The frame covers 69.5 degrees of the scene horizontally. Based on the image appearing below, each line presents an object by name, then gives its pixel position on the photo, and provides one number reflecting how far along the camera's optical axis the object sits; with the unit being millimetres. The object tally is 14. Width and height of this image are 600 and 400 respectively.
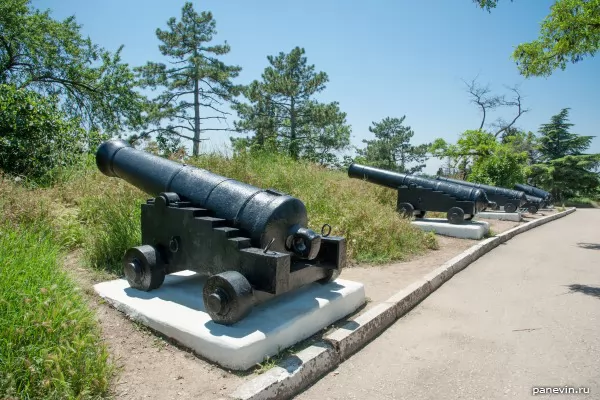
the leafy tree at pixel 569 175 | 26281
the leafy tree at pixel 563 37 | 7852
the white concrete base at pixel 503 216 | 12938
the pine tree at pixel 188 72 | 23609
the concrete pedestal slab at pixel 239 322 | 2730
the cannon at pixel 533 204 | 15656
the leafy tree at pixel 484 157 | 19375
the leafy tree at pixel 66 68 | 12656
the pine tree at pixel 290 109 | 26250
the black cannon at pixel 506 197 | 13438
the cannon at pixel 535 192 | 18031
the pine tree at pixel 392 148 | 37875
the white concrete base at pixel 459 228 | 8578
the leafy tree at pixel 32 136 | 7699
